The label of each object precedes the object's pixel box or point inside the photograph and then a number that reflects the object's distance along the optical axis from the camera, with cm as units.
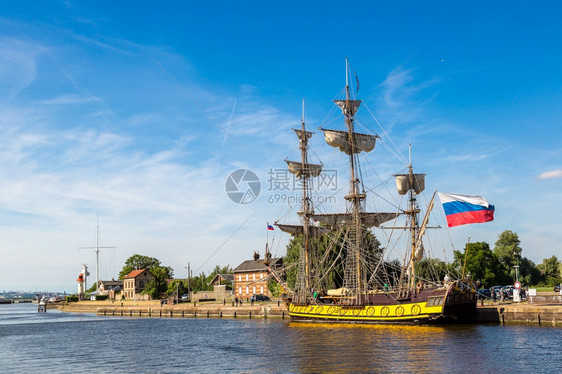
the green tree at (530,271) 10047
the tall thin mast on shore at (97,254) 16450
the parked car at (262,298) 9038
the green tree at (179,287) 11406
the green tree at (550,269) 10103
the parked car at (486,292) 6513
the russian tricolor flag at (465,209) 4675
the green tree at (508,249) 10200
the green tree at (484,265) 8481
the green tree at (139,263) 16025
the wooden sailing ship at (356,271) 4878
